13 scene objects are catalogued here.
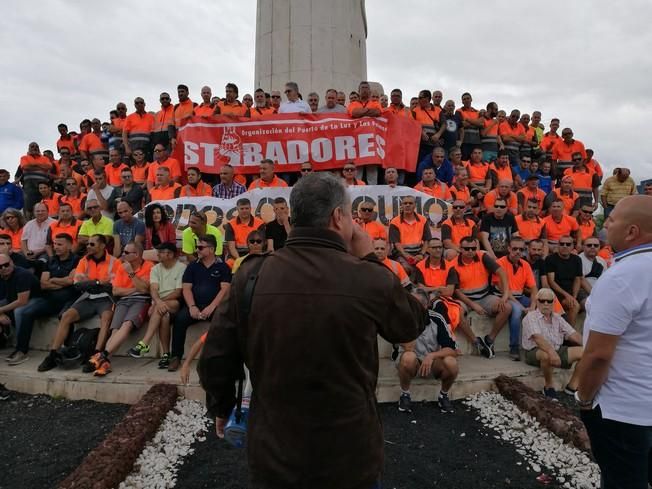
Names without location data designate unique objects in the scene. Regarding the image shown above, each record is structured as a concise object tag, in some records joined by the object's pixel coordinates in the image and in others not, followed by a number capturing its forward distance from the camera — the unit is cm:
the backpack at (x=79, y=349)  577
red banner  979
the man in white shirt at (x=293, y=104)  1047
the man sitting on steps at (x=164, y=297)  600
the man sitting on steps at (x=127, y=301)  565
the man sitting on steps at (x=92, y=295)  601
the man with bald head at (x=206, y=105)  1062
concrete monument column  1307
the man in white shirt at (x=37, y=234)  844
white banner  845
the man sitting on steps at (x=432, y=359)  505
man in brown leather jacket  152
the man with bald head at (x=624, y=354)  198
